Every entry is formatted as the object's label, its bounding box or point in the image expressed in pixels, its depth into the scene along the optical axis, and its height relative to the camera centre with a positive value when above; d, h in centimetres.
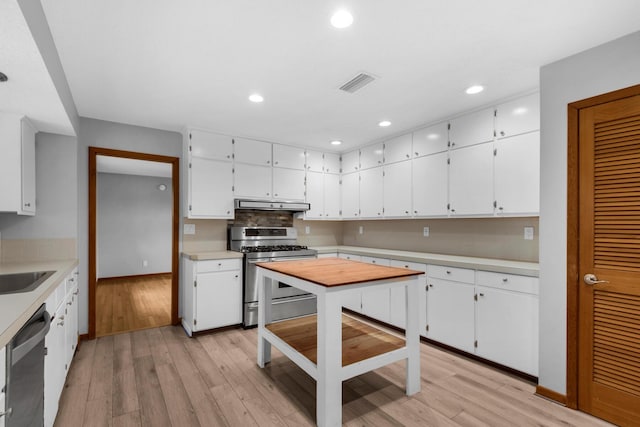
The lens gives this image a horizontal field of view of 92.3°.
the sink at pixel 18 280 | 220 -50
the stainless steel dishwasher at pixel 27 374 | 117 -69
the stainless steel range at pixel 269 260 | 375 -60
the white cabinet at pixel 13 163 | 235 +38
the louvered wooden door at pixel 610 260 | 189 -31
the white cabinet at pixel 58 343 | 172 -88
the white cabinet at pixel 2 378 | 107 -59
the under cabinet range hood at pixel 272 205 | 398 +9
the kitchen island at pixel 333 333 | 193 -100
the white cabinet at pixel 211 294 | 347 -96
